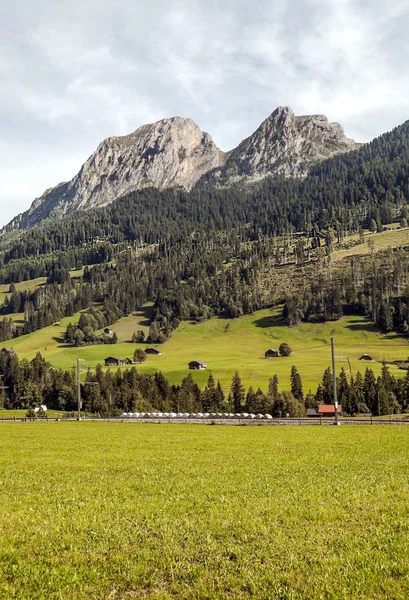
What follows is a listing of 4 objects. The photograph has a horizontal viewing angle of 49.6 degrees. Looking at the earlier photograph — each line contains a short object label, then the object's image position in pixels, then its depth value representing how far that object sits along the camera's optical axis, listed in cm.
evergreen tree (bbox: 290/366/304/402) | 13000
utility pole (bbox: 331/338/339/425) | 6642
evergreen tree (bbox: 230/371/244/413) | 13000
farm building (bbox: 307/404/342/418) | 11856
